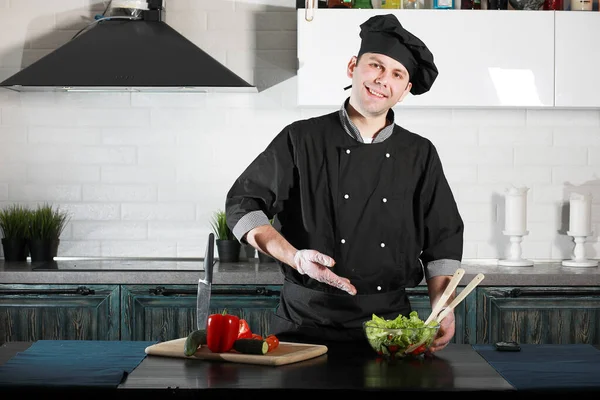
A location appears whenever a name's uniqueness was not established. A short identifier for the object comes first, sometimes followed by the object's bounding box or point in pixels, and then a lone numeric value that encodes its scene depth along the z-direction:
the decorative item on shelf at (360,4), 4.78
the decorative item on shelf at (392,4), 4.84
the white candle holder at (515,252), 4.90
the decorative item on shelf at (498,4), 4.86
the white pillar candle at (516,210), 4.86
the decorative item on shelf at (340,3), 4.75
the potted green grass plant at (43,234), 4.88
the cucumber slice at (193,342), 2.55
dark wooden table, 2.20
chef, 3.10
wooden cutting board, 2.48
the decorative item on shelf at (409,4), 4.84
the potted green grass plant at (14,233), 4.89
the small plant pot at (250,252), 5.04
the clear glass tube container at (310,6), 3.72
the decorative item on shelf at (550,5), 4.88
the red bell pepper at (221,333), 2.57
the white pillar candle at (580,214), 4.85
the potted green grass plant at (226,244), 4.86
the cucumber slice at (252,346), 2.53
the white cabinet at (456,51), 4.62
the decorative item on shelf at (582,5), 4.78
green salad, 2.56
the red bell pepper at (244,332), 2.62
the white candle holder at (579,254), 4.87
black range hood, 4.45
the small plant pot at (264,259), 4.85
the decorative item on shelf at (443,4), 4.80
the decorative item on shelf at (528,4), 4.80
